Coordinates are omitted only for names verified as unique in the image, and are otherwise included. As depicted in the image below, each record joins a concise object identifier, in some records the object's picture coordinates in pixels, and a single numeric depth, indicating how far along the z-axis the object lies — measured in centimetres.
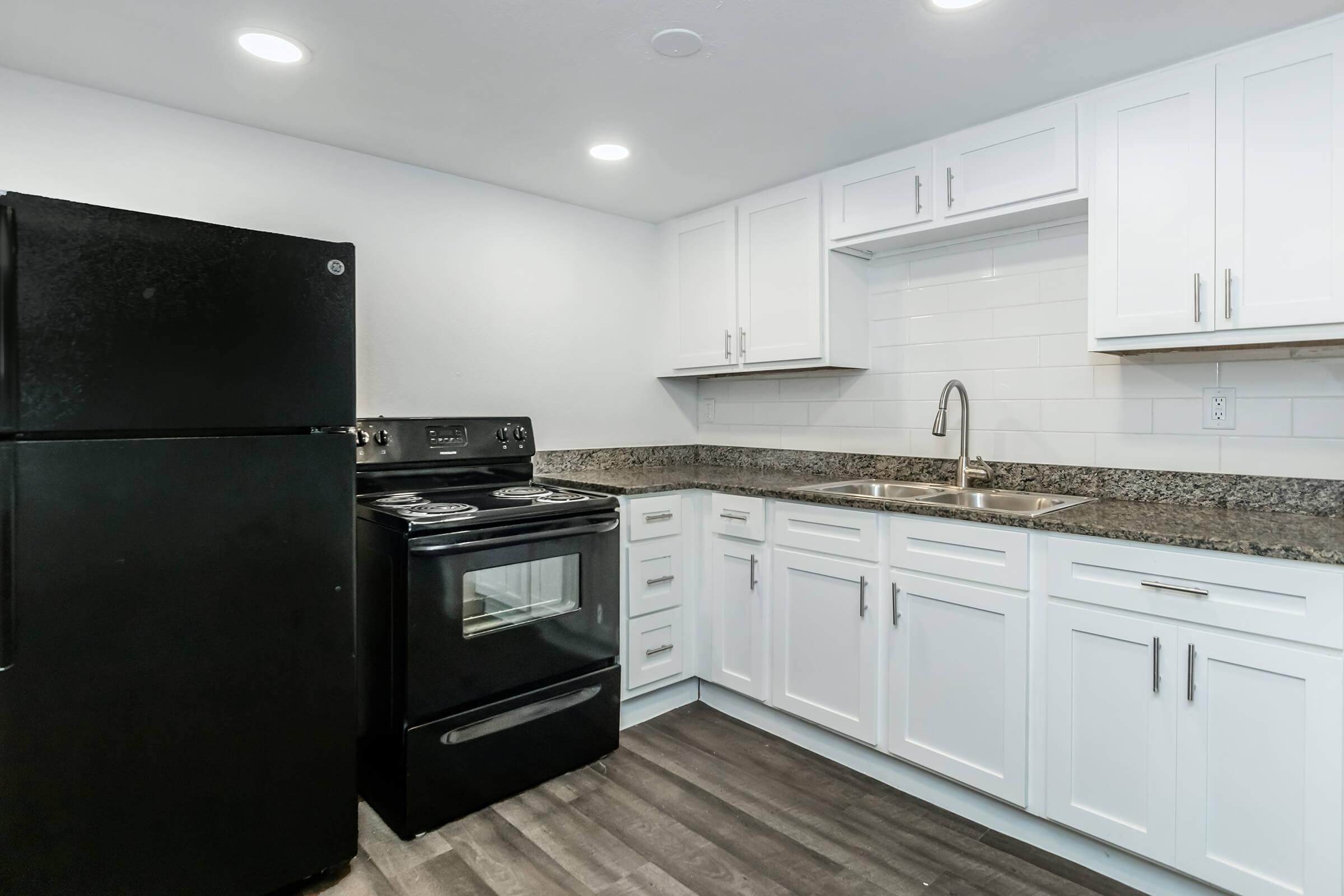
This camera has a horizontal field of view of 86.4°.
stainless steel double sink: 238
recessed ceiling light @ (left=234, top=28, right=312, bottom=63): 183
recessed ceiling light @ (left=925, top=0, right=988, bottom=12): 167
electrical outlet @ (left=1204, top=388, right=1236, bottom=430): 211
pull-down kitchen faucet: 261
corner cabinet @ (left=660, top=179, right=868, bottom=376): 288
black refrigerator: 145
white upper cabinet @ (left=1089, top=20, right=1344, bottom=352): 175
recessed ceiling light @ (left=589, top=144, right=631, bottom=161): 260
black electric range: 204
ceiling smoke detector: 181
